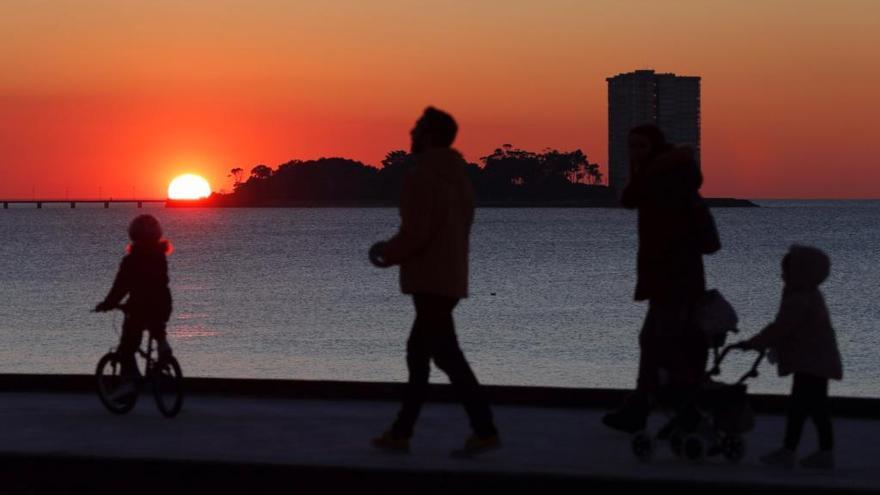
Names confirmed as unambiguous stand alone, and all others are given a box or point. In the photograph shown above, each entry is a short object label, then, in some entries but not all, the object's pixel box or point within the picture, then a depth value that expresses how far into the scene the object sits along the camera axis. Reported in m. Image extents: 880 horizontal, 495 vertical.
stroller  13.85
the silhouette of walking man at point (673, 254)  14.23
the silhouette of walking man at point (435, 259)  14.02
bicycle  17.45
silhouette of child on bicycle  17.89
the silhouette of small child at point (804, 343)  13.88
